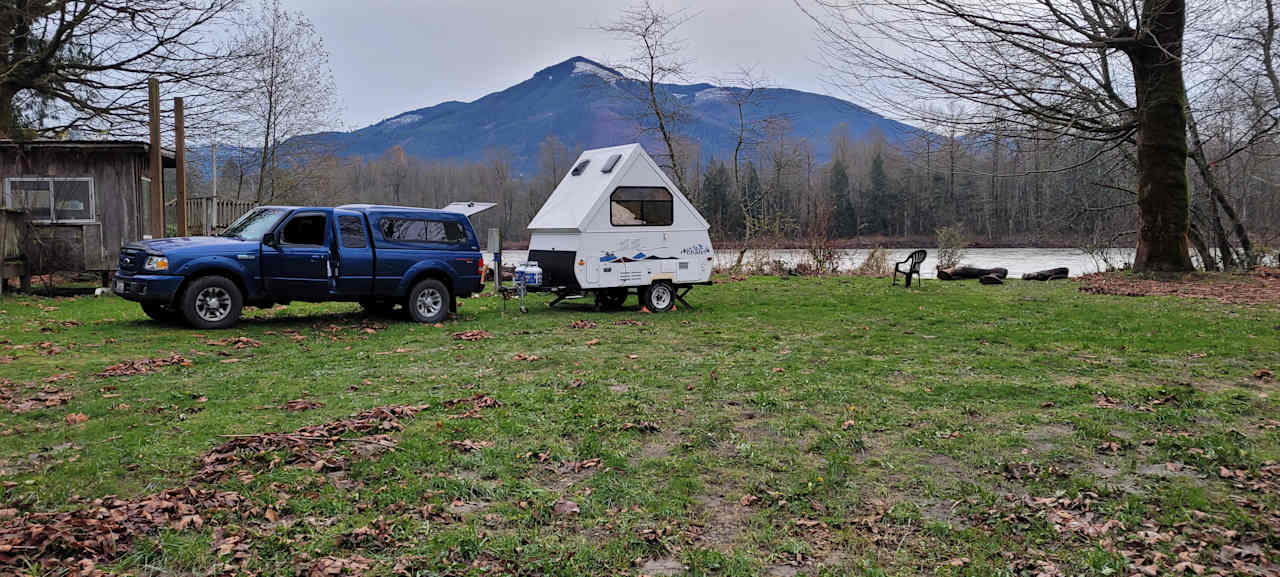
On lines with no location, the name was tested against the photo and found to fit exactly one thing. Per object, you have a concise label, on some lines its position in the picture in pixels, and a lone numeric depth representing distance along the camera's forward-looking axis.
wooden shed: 18.20
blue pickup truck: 11.79
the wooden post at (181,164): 17.58
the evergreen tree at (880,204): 77.50
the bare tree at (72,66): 19.64
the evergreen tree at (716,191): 68.87
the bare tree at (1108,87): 13.62
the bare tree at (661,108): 29.41
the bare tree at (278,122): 29.55
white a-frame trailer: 15.13
